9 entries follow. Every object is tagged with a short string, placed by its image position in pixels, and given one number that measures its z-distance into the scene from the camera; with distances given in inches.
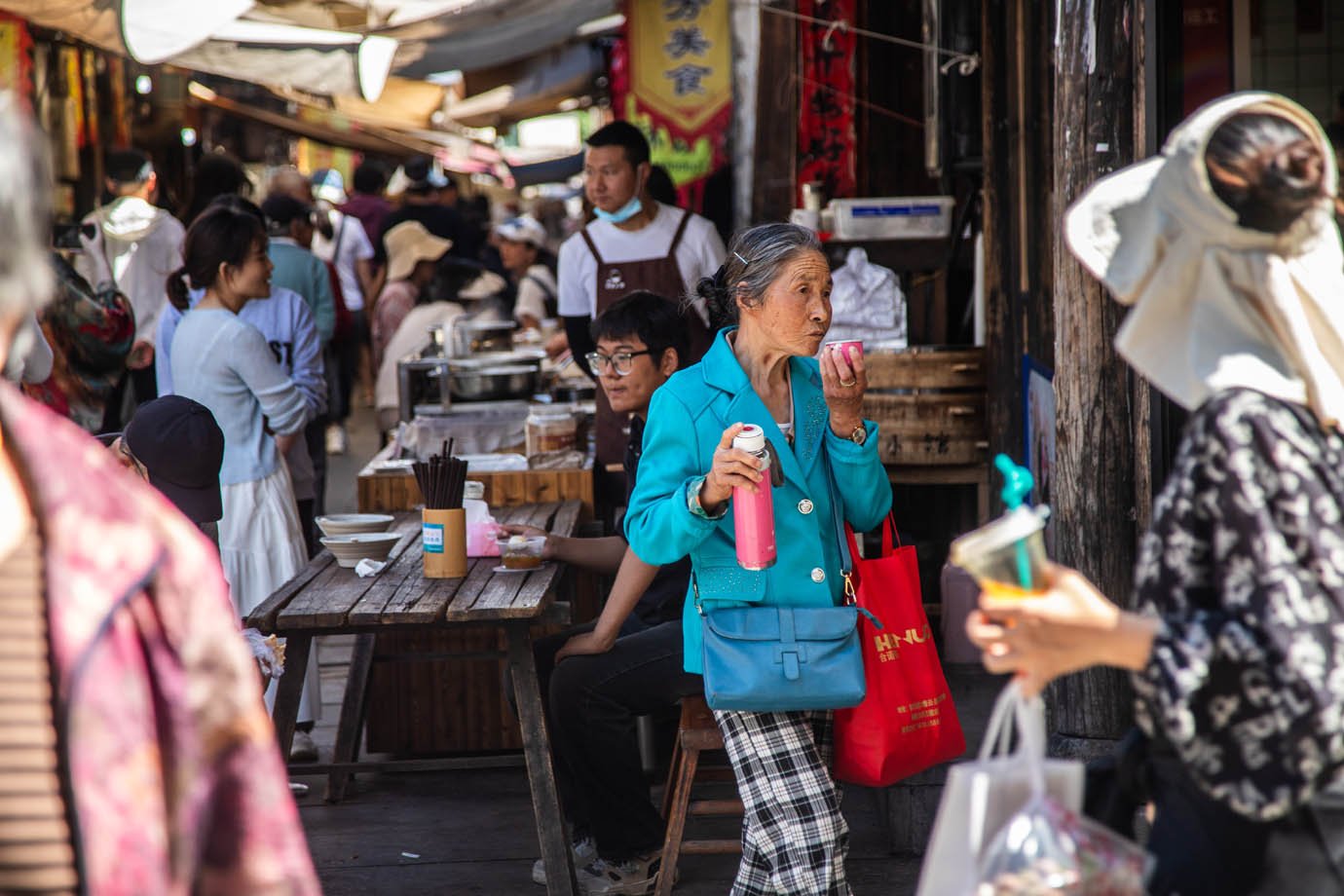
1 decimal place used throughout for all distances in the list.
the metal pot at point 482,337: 294.5
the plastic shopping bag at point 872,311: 259.3
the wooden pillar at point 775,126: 325.4
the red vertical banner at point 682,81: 420.5
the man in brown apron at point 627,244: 252.7
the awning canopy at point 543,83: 678.5
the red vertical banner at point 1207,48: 201.9
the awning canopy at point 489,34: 414.9
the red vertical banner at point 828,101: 296.4
